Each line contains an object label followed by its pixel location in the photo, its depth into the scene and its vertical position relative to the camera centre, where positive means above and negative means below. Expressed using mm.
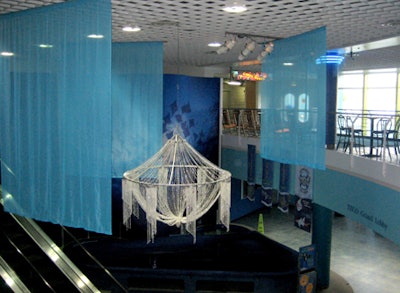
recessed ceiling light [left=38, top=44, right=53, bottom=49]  5116 +724
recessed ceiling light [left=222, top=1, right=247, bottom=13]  5324 +1279
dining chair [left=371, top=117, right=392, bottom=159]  6509 -159
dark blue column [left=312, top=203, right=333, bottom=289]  10422 -2966
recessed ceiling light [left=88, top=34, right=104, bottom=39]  4692 +770
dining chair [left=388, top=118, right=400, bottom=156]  7710 -387
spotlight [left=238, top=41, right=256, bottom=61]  7491 +1077
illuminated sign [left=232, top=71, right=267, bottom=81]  15409 +1260
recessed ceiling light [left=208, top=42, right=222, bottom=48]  8703 +1318
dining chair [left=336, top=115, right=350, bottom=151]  8804 -602
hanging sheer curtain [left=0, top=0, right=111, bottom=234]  4734 -52
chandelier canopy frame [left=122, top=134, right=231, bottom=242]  5102 -1006
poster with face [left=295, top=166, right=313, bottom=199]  8930 -1402
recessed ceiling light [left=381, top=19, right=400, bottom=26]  6186 +1281
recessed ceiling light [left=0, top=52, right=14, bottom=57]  5529 +677
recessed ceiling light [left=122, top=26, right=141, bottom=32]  6888 +1270
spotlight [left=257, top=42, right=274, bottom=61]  7785 +1094
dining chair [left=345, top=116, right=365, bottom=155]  7402 -409
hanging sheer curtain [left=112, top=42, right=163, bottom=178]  8516 +192
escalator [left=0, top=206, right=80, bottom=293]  6582 -2283
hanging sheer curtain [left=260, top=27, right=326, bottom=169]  6859 +176
